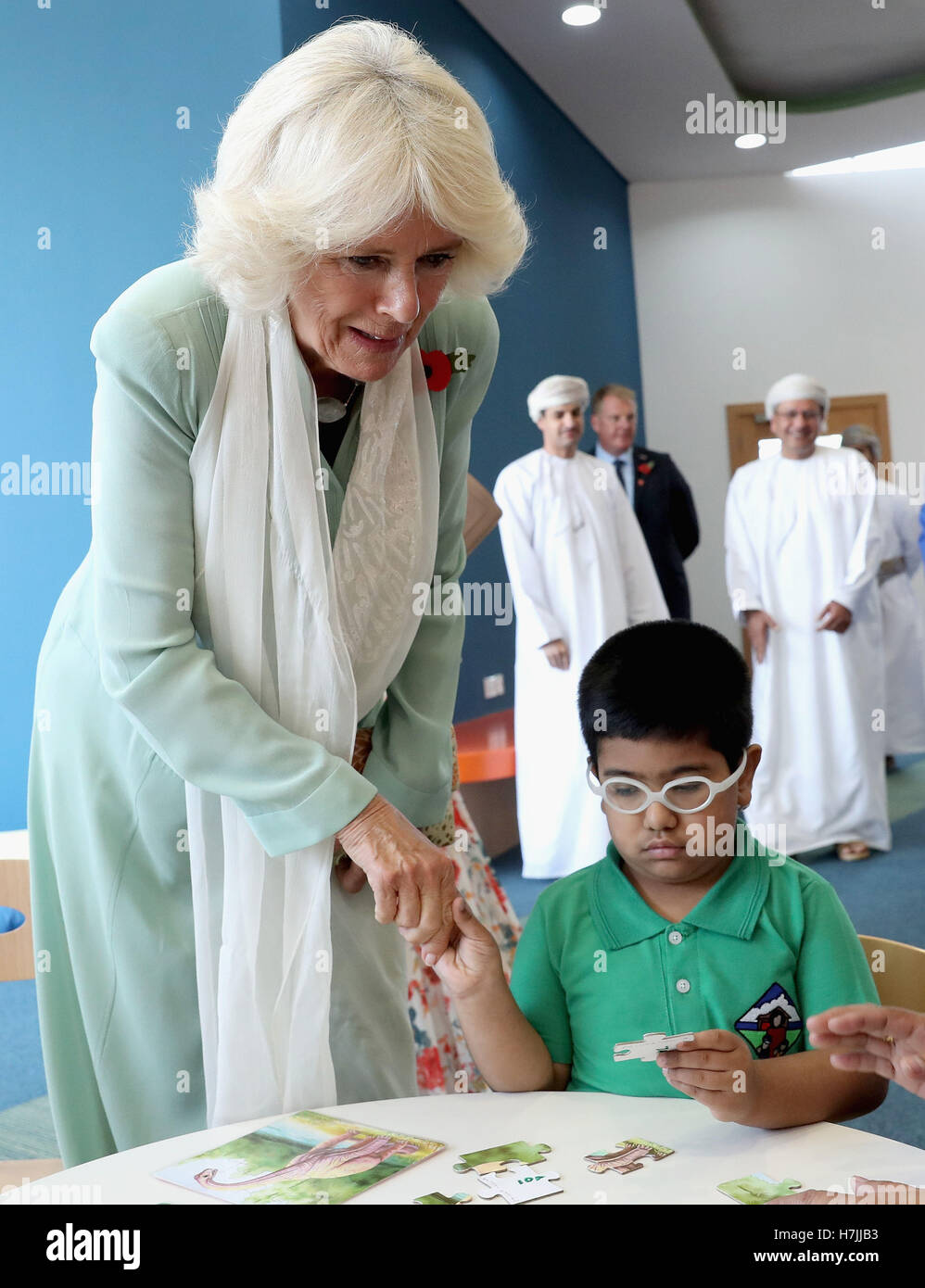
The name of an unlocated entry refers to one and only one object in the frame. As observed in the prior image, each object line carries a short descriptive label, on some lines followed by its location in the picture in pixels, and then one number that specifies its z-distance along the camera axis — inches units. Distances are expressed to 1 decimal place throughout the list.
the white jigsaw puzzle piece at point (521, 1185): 33.3
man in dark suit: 213.9
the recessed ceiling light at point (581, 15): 217.9
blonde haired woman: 45.8
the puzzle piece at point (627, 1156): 35.3
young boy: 46.4
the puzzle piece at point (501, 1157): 35.3
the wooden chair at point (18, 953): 84.0
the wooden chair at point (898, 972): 54.2
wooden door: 337.1
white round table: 34.0
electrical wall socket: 222.4
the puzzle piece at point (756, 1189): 33.2
